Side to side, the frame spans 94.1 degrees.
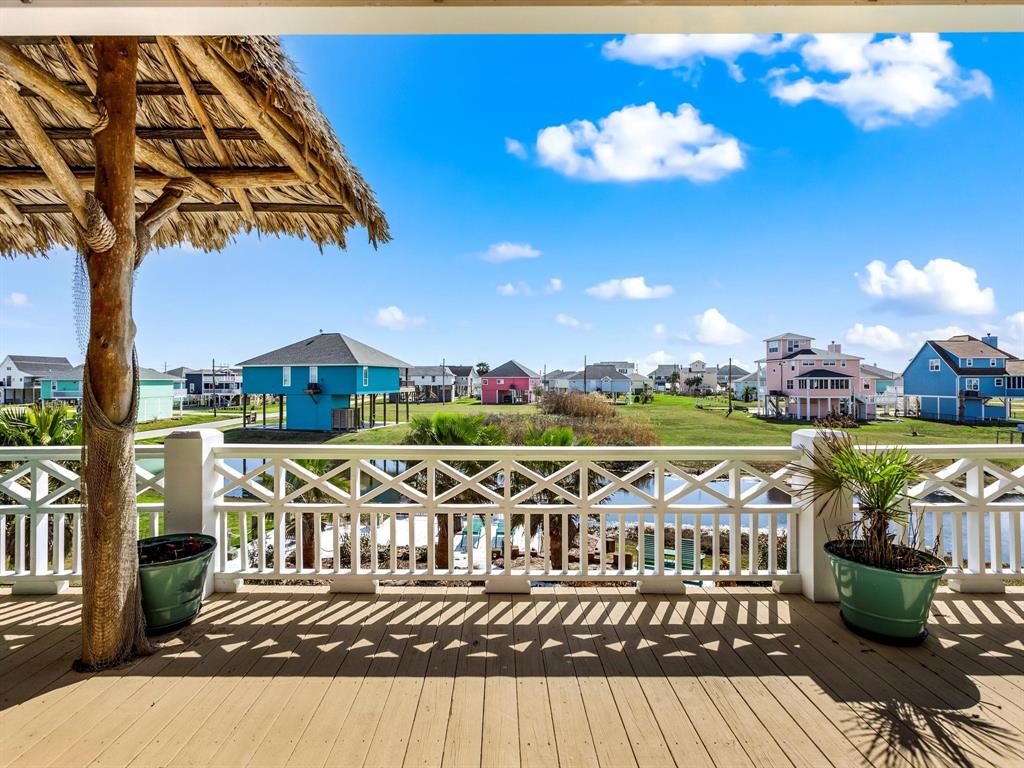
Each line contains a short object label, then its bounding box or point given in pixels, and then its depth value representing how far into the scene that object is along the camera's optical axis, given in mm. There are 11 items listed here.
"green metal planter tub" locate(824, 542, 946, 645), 2393
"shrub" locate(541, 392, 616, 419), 15573
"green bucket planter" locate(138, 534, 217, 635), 2455
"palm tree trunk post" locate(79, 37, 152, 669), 2182
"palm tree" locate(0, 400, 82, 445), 4988
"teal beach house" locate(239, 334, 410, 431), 16109
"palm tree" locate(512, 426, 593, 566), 5977
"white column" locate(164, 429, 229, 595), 2971
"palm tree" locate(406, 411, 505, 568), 6363
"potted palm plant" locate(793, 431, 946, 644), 2414
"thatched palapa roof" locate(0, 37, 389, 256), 2240
